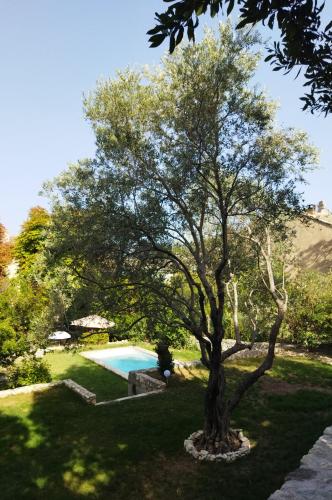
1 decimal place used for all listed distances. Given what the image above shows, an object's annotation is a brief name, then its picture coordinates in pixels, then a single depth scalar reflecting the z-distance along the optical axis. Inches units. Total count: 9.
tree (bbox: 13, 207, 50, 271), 1724.7
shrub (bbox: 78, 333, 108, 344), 1202.6
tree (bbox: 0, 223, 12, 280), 1706.4
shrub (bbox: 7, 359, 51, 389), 706.8
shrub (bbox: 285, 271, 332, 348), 906.1
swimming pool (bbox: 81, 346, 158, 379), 1047.0
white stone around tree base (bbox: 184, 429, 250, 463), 389.4
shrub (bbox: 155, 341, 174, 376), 696.4
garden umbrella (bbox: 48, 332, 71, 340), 1077.1
